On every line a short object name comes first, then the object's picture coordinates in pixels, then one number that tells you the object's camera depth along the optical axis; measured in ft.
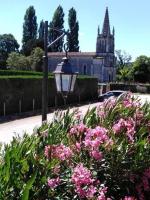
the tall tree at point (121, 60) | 204.72
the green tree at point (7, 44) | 191.76
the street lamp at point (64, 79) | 15.88
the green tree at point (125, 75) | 169.07
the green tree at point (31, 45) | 169.07
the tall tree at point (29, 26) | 181.73
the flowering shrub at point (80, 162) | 5.90
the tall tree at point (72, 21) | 180.41
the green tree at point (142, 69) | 165.93
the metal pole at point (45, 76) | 16.03
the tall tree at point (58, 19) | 177.07
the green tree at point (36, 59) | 143.94
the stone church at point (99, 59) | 177.70
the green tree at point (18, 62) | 143.84
